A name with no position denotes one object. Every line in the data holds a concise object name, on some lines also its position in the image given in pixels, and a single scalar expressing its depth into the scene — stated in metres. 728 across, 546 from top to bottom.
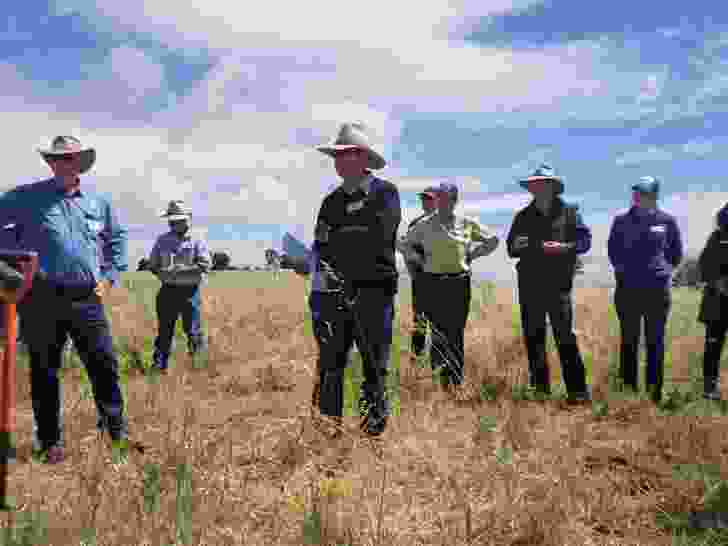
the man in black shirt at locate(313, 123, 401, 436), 4.22
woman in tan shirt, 6.23
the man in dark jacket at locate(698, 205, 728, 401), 6.23
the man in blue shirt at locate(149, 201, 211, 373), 8.11
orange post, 2.99
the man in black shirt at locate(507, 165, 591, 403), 5.92
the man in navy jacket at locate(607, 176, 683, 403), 6.04
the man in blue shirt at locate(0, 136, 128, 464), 4.29
